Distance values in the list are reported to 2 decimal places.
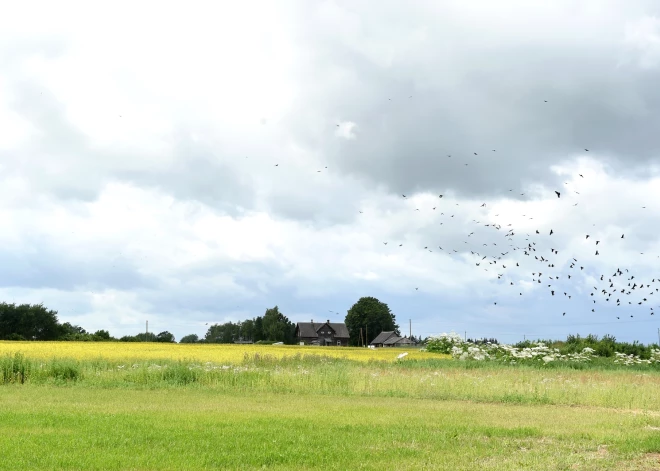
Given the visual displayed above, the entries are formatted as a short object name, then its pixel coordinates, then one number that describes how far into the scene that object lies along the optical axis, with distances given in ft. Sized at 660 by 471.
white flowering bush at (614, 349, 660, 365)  155.43
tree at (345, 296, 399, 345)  480.23
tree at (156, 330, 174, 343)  392.43
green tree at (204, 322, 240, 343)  518.78
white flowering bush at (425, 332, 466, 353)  210.36
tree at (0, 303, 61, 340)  332.19
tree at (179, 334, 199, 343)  519.81
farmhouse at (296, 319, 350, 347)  459.32
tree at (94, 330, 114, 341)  301.55
